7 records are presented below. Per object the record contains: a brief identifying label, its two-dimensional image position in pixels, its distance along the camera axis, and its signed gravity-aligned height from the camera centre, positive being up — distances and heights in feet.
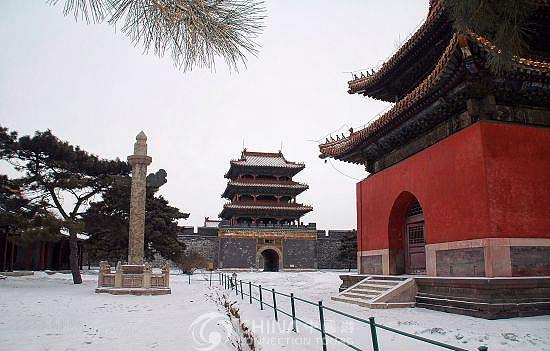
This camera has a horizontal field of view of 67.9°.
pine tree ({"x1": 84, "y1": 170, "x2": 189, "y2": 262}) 70.54 +3.93
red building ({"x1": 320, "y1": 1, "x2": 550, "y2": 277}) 27.81 +6.86
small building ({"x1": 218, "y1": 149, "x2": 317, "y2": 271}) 123.65 +8.08
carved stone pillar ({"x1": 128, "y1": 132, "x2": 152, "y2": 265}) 58.65 +6.06
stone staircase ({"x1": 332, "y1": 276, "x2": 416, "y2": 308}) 33.50 -4.24
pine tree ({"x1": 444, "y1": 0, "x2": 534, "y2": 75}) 14.42 +8.18
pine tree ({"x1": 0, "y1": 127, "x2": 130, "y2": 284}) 62.23 +11.85
